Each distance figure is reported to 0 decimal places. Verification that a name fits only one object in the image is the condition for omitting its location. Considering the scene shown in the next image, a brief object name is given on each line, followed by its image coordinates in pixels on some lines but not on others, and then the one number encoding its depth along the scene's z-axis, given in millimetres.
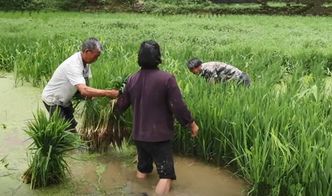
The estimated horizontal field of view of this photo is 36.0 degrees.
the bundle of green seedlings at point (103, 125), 4590
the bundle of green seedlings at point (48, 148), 3855
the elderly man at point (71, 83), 4301
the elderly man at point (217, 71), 5609
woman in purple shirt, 3807
